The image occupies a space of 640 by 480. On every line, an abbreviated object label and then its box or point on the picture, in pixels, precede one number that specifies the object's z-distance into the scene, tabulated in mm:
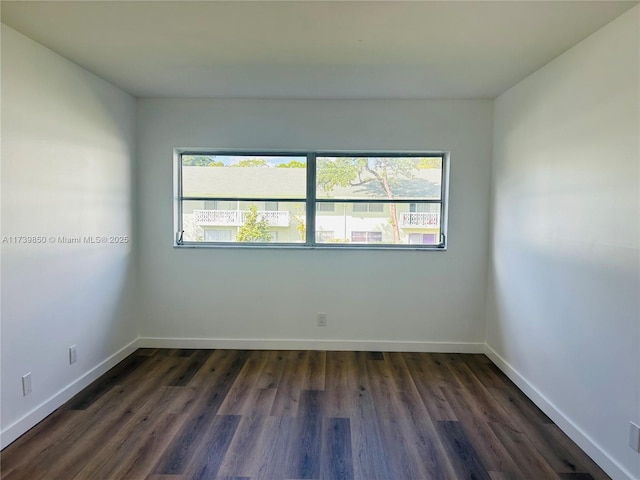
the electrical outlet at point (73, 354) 2420
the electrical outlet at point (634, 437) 1630
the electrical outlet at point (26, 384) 2033
